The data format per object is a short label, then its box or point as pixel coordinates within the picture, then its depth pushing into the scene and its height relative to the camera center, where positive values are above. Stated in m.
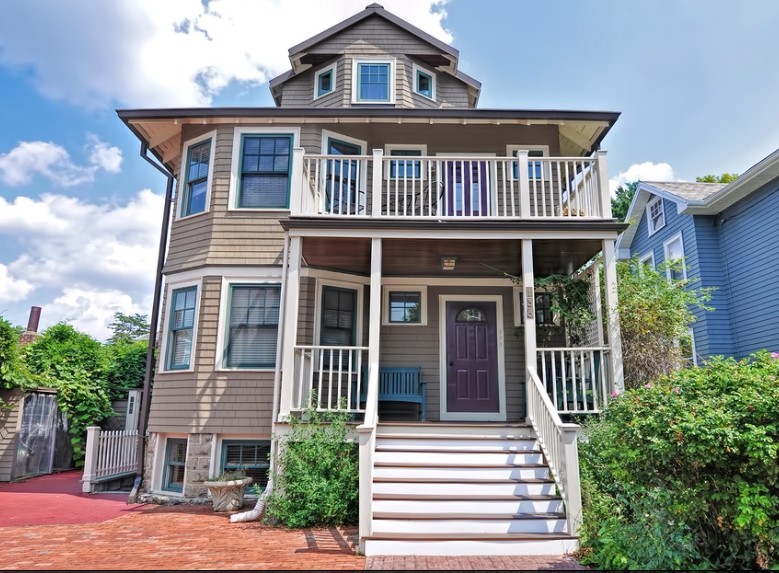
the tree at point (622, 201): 28.73 +11.51
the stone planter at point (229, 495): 7.18 -1.32
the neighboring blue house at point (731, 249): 11.12 +3.84
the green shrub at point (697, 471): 3.66 -0.49
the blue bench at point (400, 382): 8.64 +0.37
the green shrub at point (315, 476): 6.00 -0.88
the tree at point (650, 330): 7.62 +1.16
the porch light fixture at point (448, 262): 8.16 +2.26
